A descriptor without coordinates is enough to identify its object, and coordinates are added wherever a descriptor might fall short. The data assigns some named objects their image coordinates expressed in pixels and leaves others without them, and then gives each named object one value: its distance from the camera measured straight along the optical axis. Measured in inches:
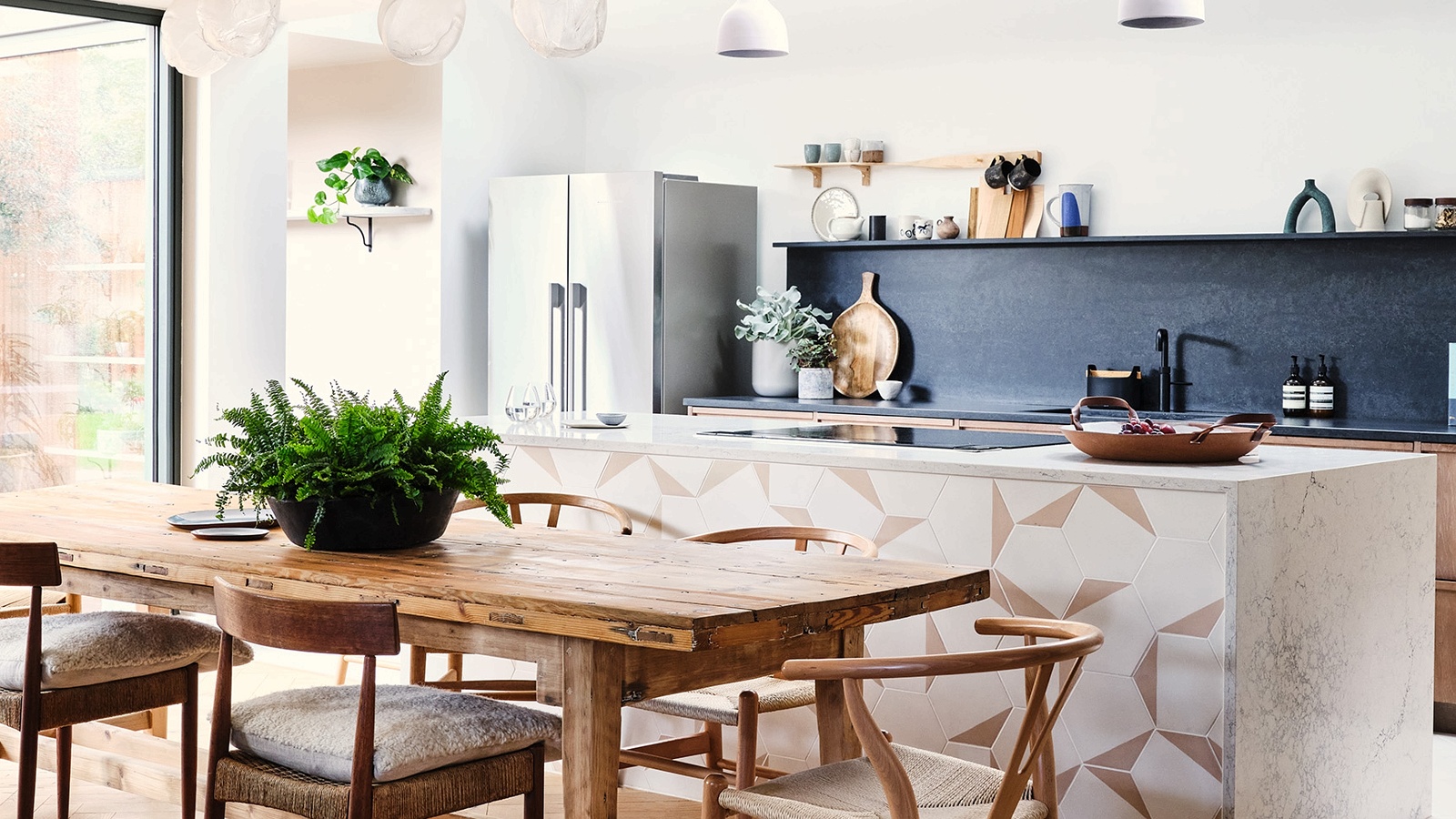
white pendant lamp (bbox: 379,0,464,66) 107.2
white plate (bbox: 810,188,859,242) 253.3
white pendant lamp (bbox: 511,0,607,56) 105.8
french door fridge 243.1
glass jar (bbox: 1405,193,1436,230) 198.4
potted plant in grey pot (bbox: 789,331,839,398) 247.8
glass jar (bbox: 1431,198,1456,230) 197.2
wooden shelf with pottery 236.7
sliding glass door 185.3
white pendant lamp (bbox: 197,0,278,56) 109.3
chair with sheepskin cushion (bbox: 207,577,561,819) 86.0
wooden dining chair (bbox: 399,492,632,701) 138.3
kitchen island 113.1
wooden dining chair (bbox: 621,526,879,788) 112.3
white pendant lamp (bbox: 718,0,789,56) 154.9
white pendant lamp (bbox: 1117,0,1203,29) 135.5
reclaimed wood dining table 87.3
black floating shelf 202.1
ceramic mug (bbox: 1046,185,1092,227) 227.8
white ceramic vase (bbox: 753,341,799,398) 251.0
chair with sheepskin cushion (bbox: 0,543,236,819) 106.3
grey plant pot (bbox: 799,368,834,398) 247.8
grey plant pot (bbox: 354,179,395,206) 260.5
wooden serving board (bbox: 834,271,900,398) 251.3
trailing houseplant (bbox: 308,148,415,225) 260.4
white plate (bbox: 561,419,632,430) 165.3
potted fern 104.4
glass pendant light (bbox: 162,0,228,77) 116.5
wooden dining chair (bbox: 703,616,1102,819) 81.4
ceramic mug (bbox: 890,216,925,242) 245.1
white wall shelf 257.0
